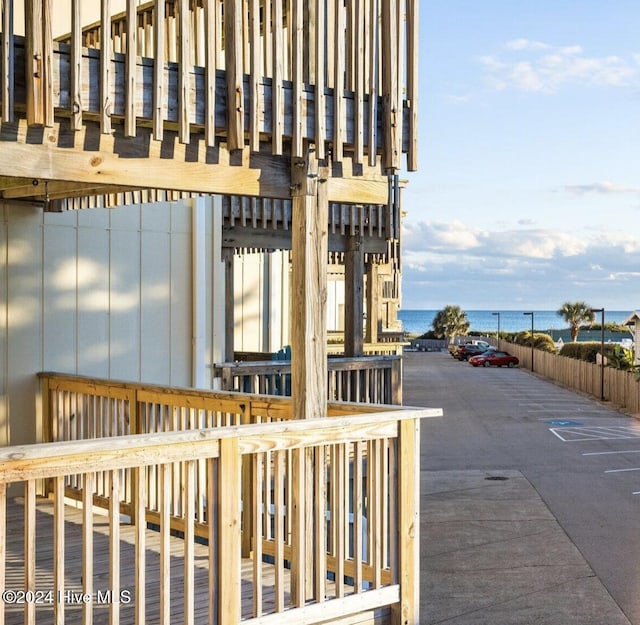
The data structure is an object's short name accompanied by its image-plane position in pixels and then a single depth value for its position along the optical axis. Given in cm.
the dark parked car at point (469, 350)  6722
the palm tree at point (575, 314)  8206
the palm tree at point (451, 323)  9400
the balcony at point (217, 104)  561
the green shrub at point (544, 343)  6213
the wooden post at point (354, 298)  1655
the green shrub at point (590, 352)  3758
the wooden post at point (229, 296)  1731
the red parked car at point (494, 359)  5938
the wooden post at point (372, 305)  2602
